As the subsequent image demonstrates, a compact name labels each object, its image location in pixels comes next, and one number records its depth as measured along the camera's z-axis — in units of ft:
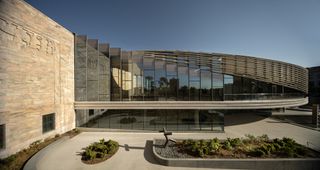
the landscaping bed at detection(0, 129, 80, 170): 31.04
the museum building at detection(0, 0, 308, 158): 46.75
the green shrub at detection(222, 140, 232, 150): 37.74
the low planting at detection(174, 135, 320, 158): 34.85
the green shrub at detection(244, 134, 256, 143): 43.25
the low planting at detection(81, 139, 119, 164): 35.01
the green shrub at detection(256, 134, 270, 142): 43.89
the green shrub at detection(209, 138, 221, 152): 36.38
